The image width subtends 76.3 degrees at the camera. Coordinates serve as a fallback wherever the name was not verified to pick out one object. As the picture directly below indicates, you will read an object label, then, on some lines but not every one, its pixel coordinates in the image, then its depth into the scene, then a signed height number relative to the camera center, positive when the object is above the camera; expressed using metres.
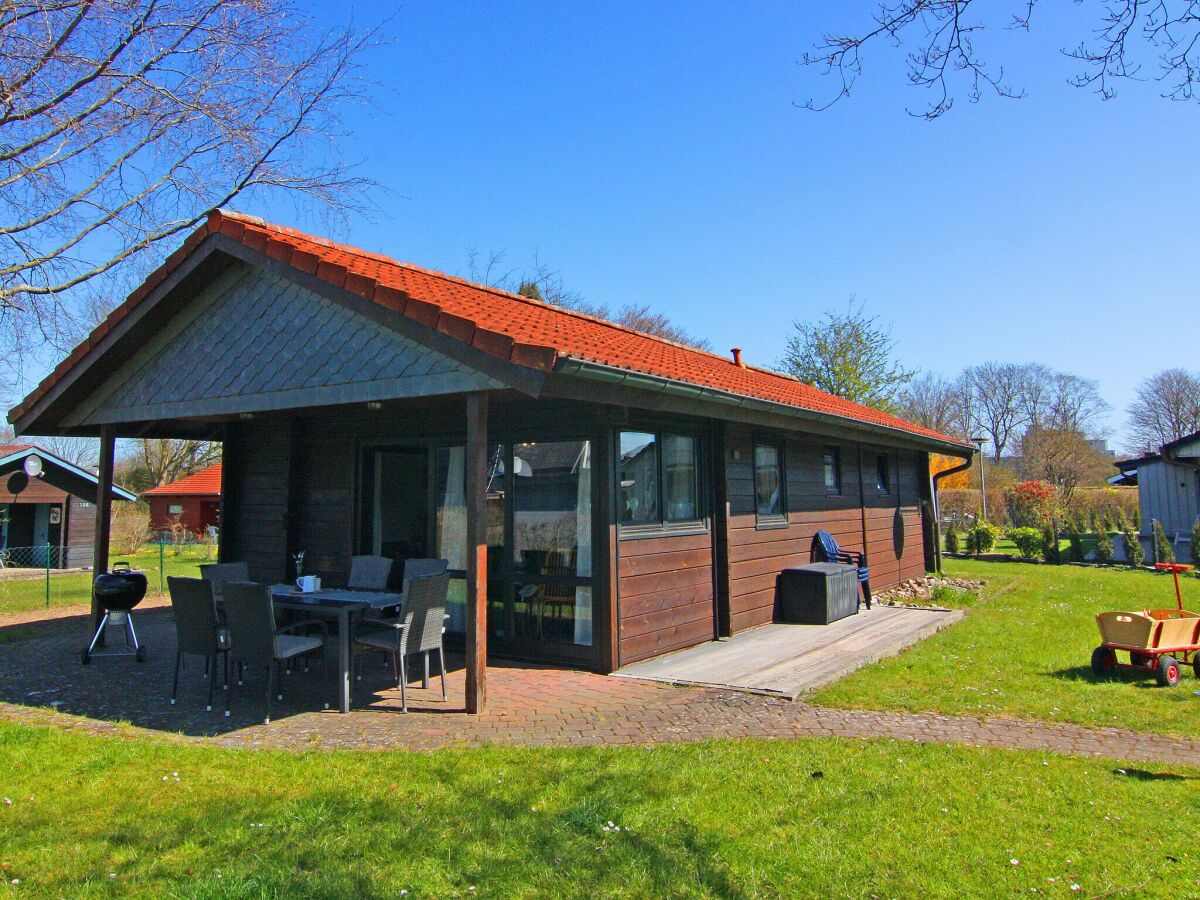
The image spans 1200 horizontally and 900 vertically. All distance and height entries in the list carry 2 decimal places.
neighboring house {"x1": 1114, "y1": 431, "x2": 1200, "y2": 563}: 17.16 +0.46
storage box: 8.85 -0.96
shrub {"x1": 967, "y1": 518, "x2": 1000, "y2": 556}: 20.75 -0.75
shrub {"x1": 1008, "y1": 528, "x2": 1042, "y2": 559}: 18.77 -0.79
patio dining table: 5.44 -0.64
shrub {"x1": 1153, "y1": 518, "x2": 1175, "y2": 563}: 16.08 -0.83
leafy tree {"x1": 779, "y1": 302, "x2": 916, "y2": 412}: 26.80 +5.32
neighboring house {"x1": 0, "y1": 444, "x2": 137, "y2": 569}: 21.86 +0.62
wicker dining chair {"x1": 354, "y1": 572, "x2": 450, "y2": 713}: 5.38 -0.76
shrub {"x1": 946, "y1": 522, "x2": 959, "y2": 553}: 21.01 -0.85
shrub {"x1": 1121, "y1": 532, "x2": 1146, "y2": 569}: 16.92 -0.96
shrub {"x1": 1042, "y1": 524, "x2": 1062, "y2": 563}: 18.44 -0.86
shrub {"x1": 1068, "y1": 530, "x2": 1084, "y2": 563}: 18.48 -0.98
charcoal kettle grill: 7.45 -0.69
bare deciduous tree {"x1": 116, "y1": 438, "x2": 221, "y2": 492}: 37.75 +3.23
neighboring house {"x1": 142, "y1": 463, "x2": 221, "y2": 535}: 34.88 +1.01
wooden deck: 6.08 -1.29
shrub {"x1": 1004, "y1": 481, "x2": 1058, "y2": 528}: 22.39 +0.20
